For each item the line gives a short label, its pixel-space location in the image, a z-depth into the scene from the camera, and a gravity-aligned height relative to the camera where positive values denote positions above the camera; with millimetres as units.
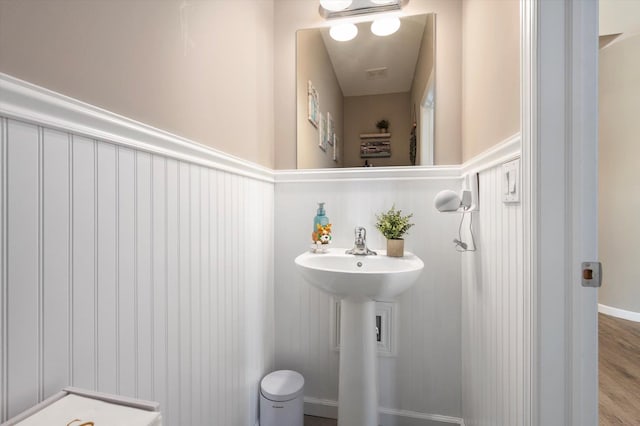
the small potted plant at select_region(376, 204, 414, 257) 1410 -85
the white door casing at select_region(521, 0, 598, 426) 723 +11
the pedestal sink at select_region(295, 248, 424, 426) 1201 -605
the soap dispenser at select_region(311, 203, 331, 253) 1510 -114
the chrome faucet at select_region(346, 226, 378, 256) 1443 -164
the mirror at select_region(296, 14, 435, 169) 1562 +647
